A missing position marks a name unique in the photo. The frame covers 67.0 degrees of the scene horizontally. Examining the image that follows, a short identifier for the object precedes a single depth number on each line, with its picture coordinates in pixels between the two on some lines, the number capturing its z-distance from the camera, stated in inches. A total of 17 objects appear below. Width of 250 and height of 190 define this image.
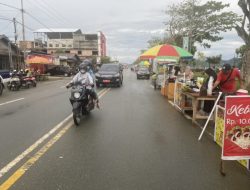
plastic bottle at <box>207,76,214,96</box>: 205.6
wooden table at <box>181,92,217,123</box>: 212.7
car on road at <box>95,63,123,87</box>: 559.6
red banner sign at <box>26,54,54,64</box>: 846.8
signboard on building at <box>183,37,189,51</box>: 633.2
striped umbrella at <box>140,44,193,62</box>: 361.9
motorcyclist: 226.1
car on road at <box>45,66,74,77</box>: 1158.0
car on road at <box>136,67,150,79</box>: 1006.3
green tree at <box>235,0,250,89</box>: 337.7
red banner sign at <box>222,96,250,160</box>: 121.3
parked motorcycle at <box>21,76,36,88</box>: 564.8
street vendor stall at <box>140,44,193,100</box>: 362.9
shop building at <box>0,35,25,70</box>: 850.6
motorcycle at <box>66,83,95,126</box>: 207.8
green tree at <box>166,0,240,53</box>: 993.9
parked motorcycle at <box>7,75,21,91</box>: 534.8
